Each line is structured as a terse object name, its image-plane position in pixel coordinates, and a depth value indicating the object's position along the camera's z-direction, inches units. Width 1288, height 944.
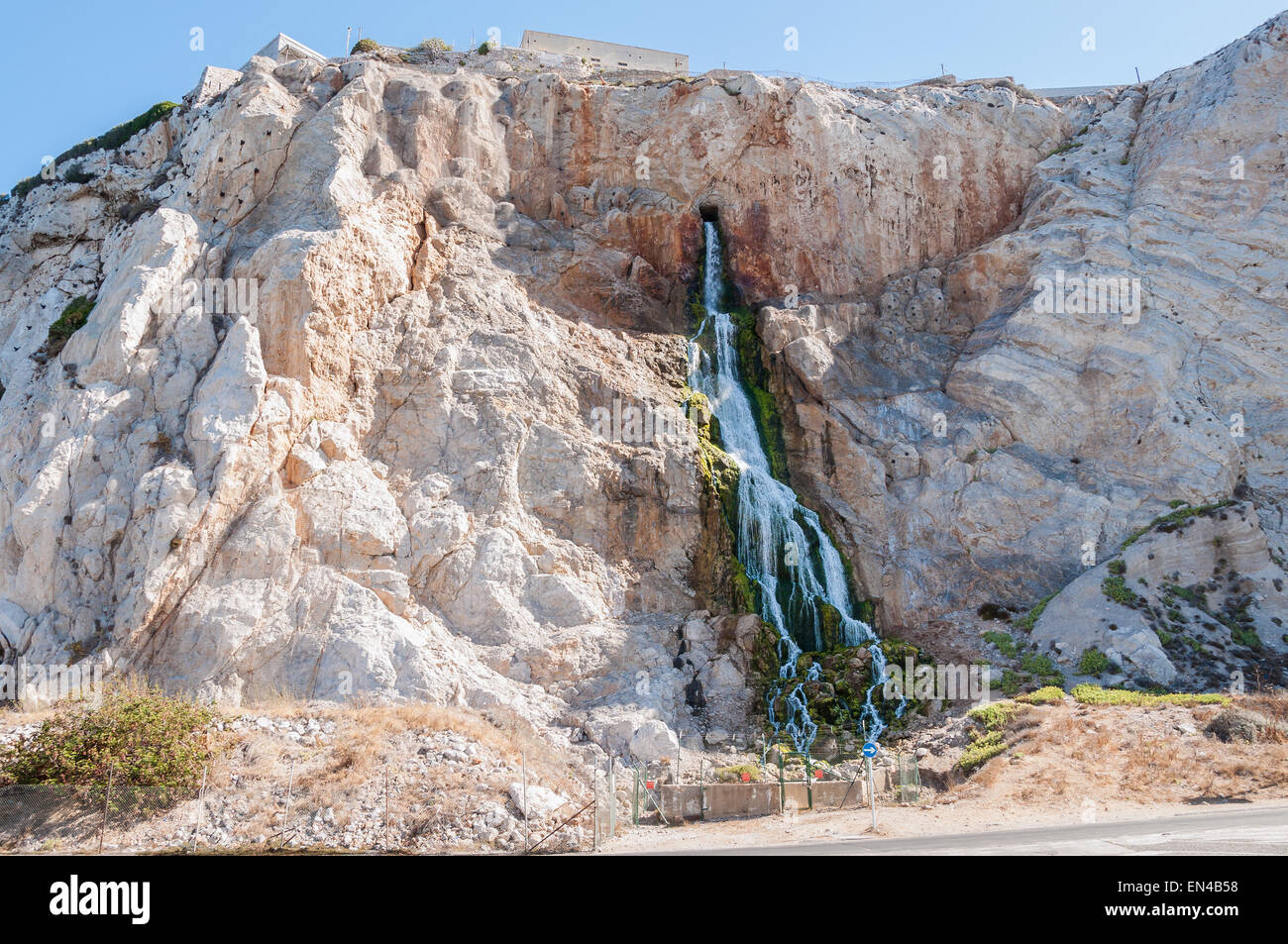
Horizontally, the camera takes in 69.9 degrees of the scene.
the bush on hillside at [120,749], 633.0
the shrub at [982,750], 813.9
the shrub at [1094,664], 975.6
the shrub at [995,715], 871.7
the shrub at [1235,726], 745.6
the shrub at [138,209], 1186.9
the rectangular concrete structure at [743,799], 727.1
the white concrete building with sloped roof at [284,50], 1384.1
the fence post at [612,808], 656.4
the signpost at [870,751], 666.0
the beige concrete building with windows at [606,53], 1764.3
